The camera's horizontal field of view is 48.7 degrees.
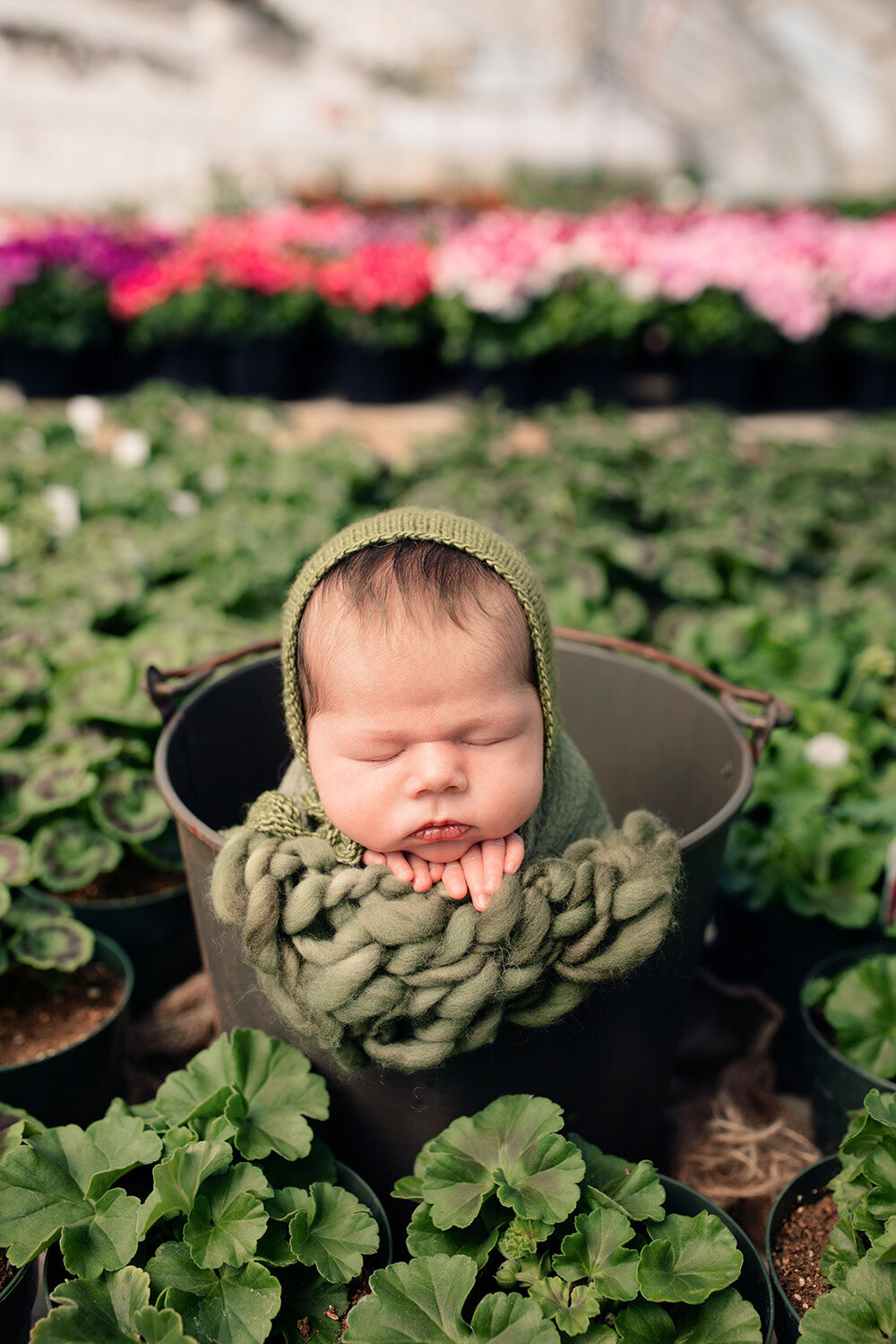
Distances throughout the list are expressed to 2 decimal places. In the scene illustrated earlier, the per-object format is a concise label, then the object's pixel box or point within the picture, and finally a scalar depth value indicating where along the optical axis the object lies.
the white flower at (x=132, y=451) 3.61
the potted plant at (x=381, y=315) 5.49
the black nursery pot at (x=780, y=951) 1.88
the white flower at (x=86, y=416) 3.85
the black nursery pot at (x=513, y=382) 5.66
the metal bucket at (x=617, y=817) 1.24
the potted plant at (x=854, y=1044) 1.52
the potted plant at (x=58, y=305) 5.89
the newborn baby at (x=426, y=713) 1.08
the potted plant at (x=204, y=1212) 1.03
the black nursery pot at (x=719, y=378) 5.79
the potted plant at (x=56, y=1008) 1.52
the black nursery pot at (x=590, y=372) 5.68
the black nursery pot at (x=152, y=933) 1.88
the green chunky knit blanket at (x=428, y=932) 1.08
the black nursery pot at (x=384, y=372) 5.84
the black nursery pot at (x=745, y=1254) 1.16
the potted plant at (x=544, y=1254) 1.01
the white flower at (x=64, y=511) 3.00
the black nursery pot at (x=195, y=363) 6.10
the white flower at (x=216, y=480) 3.54
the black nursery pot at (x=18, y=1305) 1.16
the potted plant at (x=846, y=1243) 1.02
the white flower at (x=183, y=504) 3.26
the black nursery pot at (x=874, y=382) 5.78
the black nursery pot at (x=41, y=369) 6.09
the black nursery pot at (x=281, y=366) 6.00
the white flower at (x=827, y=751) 2.13
